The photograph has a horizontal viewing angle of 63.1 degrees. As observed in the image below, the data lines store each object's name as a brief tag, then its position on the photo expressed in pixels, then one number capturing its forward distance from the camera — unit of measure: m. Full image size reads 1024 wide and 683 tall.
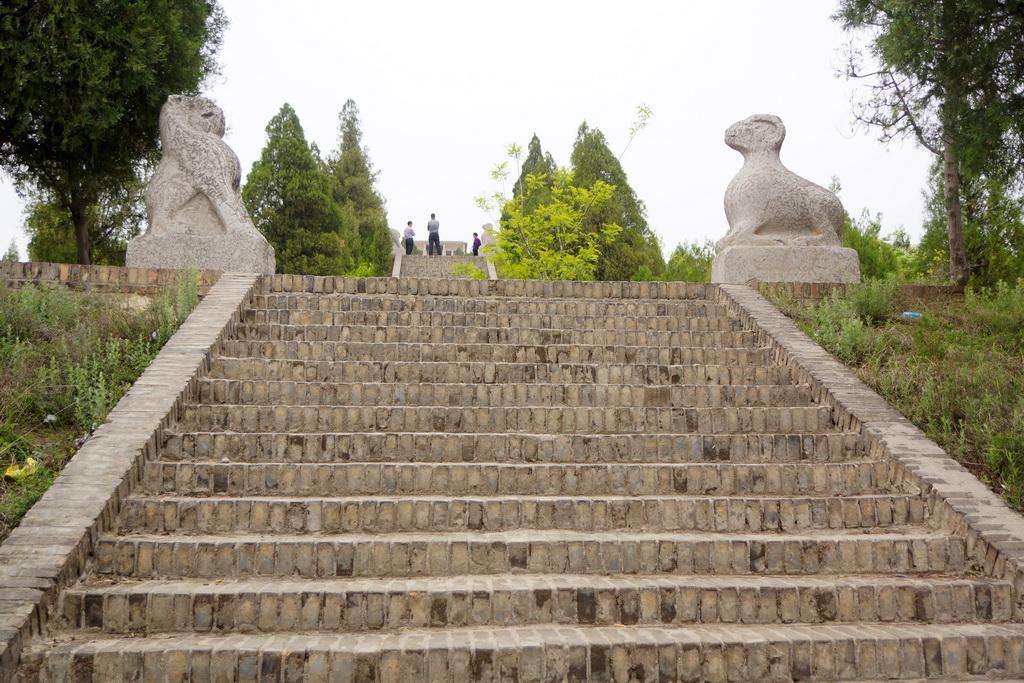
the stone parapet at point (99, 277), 7.59
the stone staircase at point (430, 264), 27.70
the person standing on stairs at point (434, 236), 28.81
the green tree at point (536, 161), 29.20
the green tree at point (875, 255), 18.22
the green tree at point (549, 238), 16.00
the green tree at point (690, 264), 21.16
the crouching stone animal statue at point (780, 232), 8.91
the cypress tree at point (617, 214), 22.77
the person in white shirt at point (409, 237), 29.95
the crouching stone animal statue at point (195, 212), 8.54
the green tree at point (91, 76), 9.45
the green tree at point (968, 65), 7.32
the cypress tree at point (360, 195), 31.31
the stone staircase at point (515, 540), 3.49
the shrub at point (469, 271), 17.81
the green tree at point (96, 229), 19.75
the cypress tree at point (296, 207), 26.48
